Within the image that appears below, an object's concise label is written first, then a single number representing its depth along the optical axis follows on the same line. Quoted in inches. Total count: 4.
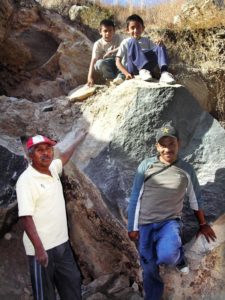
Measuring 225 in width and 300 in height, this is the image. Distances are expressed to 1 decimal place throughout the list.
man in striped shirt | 127.6
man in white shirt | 117.5
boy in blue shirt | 190.2
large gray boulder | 156.6
